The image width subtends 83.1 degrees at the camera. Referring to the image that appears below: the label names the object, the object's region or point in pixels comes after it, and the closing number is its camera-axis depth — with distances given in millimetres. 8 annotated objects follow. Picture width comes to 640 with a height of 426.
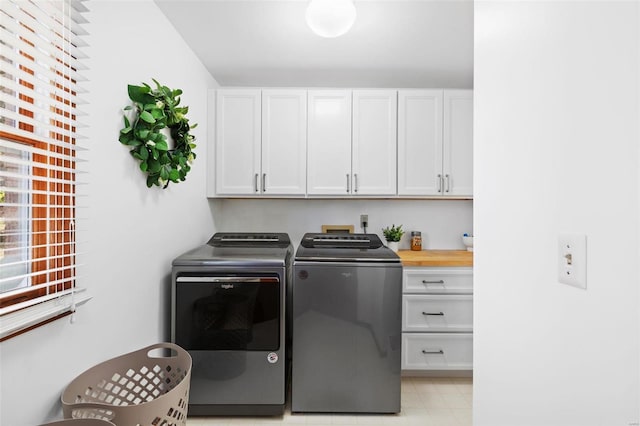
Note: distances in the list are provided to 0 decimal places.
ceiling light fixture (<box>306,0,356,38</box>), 1673
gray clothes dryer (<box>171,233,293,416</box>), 2086
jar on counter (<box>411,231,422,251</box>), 3076
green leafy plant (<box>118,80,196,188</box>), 1629
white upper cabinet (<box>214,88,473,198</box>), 2836
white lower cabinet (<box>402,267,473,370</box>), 2596
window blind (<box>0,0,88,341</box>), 976
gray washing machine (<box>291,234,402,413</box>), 2145
